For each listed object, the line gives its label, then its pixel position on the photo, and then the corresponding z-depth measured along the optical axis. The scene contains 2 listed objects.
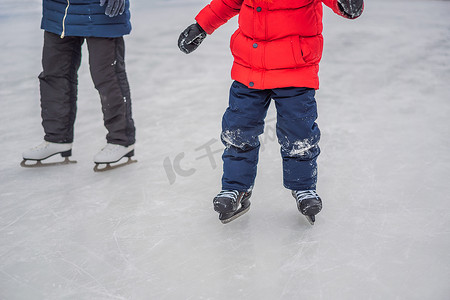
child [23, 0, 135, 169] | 6.51
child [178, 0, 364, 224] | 5.89
